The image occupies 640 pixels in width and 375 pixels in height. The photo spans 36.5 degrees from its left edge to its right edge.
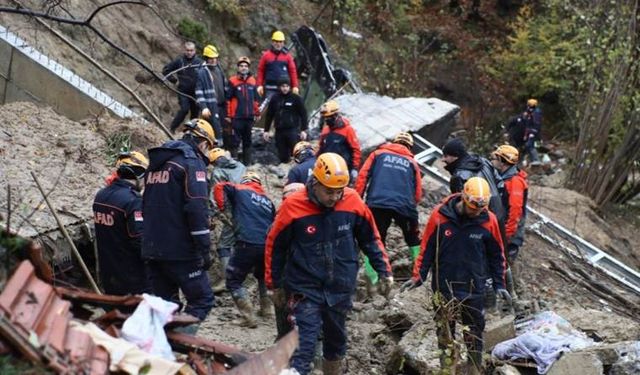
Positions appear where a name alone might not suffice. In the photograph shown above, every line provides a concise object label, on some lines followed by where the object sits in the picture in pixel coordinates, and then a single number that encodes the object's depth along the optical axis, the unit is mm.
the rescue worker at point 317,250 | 7004
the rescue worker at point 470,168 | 9758
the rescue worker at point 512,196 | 10391
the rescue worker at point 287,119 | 13836
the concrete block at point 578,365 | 8367
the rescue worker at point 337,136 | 11750
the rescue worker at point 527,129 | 20375
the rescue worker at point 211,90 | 13297
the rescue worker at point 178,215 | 7379
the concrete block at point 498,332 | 9164
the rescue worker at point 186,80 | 13492
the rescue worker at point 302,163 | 9867
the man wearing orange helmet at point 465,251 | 7980
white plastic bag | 5172
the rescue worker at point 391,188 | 9945
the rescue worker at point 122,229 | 7684
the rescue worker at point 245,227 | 9102
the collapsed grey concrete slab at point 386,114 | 15609
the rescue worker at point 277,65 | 14641
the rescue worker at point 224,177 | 9820
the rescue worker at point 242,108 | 13875
